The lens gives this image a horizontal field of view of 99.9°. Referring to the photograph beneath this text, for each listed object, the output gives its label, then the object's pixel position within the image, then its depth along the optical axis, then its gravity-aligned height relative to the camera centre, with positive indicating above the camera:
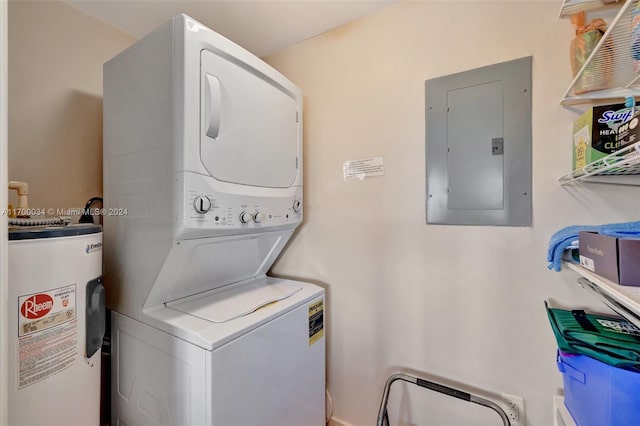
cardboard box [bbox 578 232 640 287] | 0.65 -0.12
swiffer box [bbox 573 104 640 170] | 0.85 +0.28
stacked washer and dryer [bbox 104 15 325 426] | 1.02 -0.10
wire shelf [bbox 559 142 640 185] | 0.68 +0.16
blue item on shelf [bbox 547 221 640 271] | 0.91 -0.10
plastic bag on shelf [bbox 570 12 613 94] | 0.98 +0.62
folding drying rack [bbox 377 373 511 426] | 1.22 -0.87
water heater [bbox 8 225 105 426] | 0.88 -0.40
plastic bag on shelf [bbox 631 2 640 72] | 0.68 +0.47
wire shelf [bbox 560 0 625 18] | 1.03 +0.81
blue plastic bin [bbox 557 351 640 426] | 0.73 -0.54
